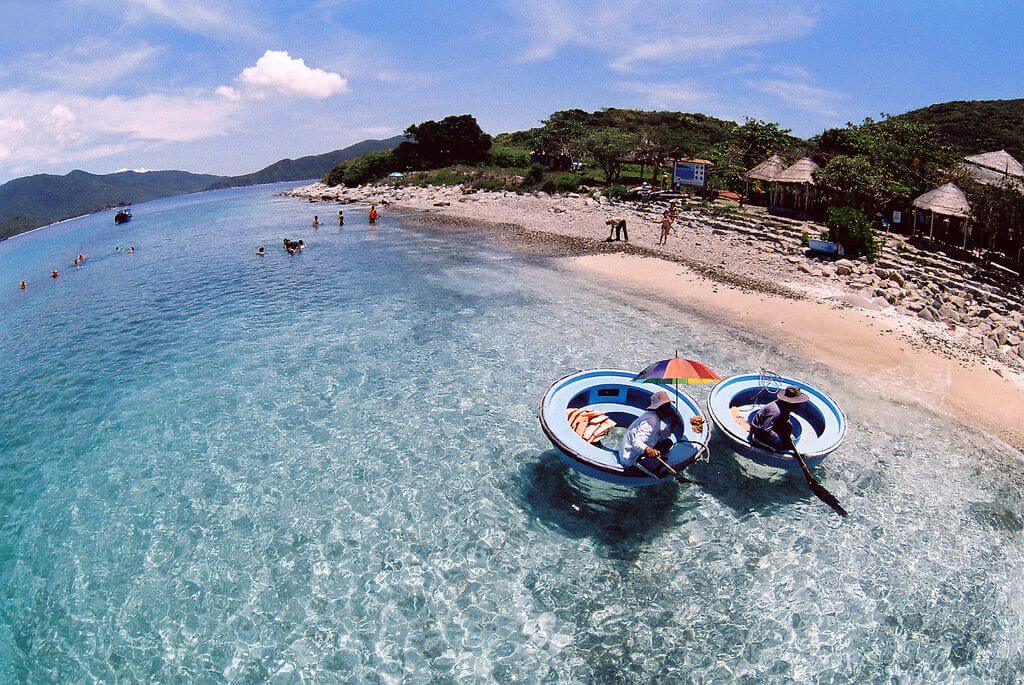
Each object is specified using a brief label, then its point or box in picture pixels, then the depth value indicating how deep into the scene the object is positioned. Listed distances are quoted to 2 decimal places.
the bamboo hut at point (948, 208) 25.50
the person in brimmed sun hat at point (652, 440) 9.48
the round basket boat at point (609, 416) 9.68
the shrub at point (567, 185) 51.50
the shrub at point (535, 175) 56.22
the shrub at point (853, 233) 25.95
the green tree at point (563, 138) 56.47
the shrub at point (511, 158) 71.91
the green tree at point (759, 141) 47.00
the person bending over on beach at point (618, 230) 33.84
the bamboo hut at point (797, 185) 34.31
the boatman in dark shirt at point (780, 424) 10.17
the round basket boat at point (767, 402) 10.37
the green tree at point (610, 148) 48.09
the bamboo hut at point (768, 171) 36.93
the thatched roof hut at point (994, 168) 30.50
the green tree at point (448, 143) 78.69
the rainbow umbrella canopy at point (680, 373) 9.98
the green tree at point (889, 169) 30.12
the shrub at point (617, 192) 45.47
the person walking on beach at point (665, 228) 31.73
